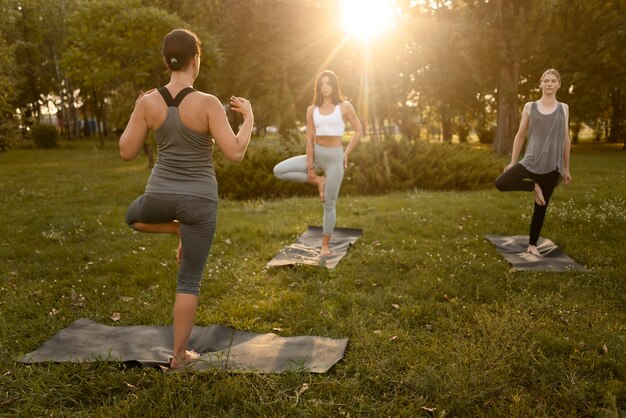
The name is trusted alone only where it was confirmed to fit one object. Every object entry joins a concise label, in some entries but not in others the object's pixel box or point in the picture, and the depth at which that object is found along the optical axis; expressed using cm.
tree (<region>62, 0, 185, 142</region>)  1830
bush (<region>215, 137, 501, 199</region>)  1397
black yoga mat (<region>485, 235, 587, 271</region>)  680
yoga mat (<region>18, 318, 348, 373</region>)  429
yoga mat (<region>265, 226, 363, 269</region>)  722
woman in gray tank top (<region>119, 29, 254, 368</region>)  359
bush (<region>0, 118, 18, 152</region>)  1288
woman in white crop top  712
